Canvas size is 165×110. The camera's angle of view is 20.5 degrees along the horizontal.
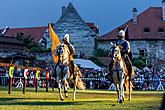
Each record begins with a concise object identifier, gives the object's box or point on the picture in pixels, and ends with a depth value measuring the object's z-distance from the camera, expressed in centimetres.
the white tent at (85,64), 4866
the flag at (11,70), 2242
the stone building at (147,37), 9131
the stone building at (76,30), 9588
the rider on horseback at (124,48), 1667
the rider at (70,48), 1782
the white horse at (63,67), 1719
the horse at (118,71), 1592
